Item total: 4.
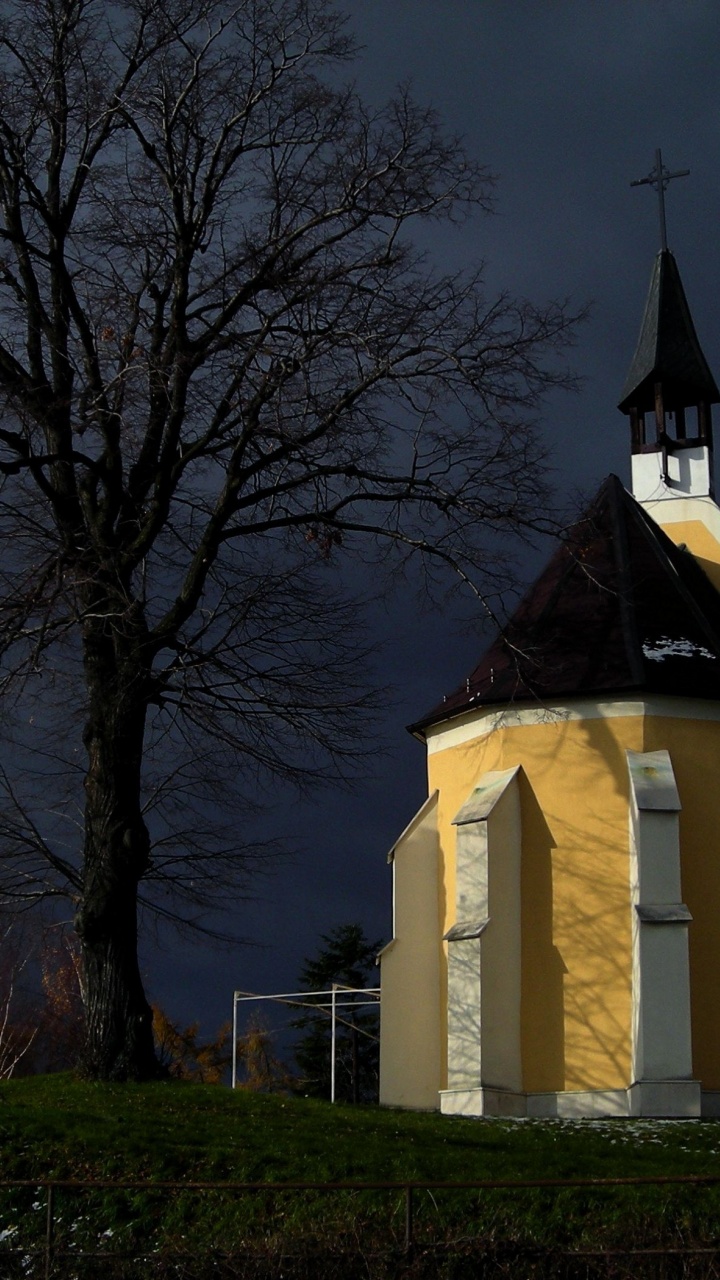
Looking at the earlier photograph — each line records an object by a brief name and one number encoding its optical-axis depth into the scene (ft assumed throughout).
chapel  61.26
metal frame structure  68.08
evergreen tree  118.94
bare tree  52.75
